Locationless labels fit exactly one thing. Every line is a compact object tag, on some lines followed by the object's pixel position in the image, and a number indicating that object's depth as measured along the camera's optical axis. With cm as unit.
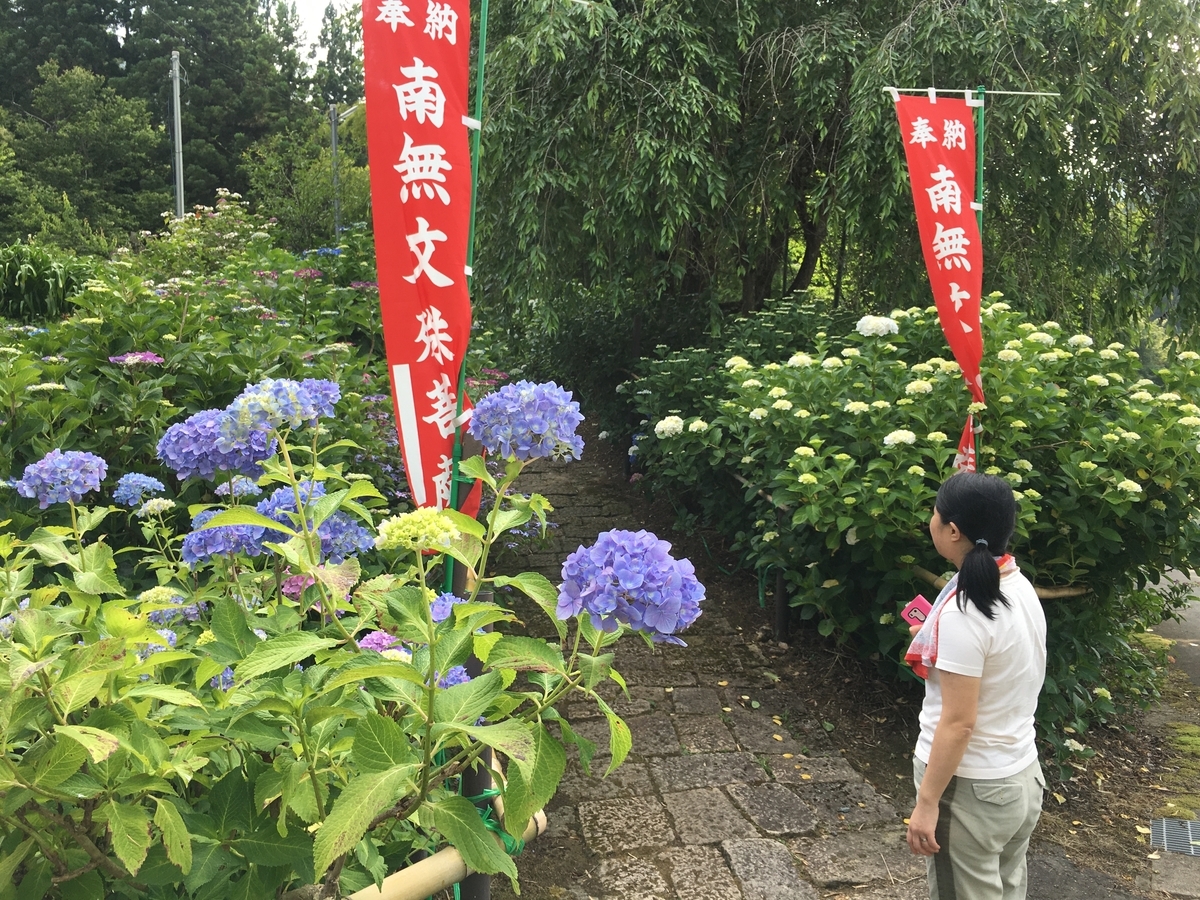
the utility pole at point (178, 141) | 1600
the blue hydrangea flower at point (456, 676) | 144
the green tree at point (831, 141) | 533
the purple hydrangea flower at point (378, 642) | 133
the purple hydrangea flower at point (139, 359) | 337
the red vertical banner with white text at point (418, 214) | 207
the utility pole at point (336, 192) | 1138
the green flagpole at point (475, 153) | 202
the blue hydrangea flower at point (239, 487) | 161
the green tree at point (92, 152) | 2592
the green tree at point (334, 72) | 3719
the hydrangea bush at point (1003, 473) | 337
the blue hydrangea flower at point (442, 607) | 140
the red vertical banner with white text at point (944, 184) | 385
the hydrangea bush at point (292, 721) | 93
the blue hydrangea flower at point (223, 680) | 131
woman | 189
